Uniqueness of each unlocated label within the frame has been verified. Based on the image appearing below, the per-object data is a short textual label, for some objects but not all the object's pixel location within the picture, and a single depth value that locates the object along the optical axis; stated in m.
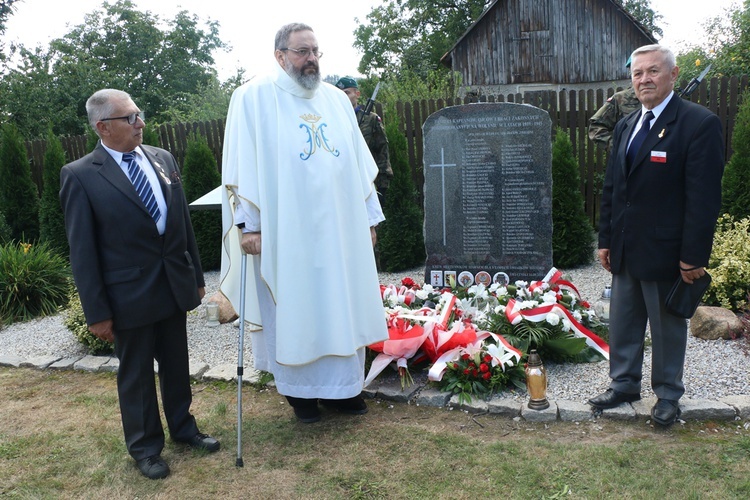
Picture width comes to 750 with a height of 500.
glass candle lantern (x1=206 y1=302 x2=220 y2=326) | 6.00
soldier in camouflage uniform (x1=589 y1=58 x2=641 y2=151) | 6.13
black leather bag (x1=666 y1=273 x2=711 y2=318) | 3.17
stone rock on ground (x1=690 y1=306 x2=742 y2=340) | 4.59
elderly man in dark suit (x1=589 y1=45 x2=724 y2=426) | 3.10
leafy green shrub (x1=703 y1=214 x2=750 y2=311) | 4.94
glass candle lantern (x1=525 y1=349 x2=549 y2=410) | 3.60
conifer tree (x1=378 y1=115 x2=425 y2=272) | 7.67
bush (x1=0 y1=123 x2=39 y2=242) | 9.85
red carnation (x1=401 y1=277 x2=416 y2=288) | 5.75
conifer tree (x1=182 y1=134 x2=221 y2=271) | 8.84
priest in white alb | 3.44
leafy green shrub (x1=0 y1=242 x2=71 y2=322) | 7.02
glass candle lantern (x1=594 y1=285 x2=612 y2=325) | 5.23
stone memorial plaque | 5.66
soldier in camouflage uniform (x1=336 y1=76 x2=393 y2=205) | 7.14
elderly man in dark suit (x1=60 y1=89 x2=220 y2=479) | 2.98
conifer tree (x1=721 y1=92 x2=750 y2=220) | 6.50
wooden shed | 20.98
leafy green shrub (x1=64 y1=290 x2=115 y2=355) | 5.35
